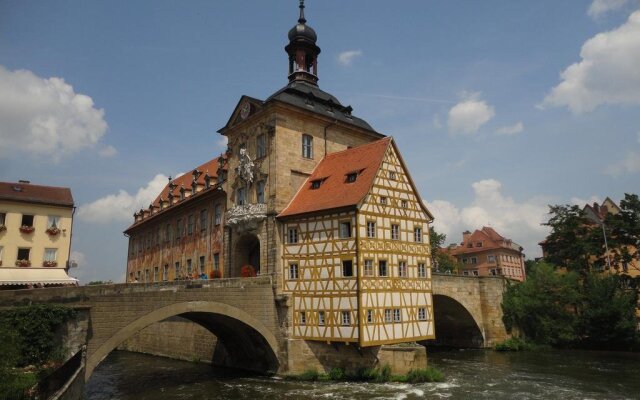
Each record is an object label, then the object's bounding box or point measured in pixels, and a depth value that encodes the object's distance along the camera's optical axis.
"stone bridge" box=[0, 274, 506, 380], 17.41
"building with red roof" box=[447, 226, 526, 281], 70.81
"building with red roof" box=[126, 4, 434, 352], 22.28
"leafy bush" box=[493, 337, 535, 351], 33.38
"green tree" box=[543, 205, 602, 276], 39.50
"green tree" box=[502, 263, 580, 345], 34.62
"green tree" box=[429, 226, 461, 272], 53.44
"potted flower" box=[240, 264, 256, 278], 25.47
